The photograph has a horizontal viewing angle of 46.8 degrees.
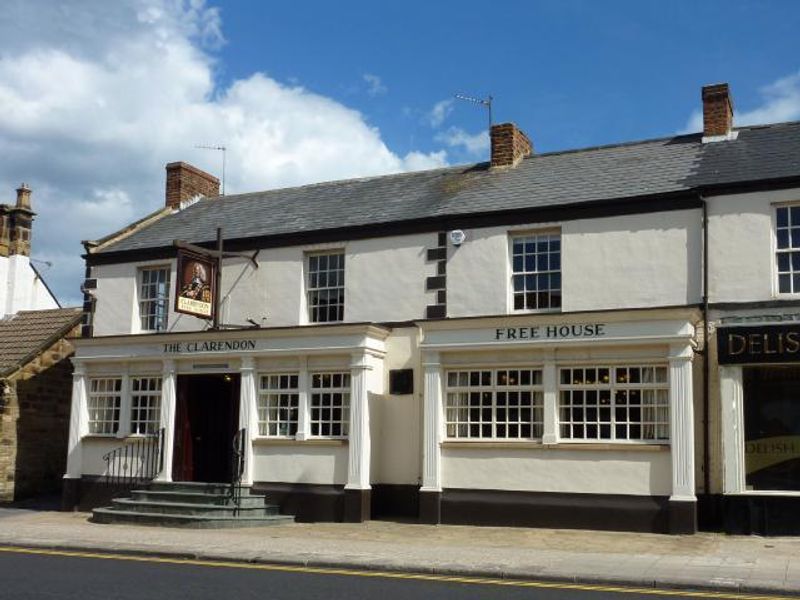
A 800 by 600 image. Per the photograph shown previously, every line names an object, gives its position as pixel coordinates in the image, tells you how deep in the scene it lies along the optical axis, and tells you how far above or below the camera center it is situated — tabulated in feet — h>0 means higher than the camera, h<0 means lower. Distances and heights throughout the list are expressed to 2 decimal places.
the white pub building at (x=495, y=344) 51.06 +5.52
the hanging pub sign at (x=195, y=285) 63.10 +10.16
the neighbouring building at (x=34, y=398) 73.15 +2.66
